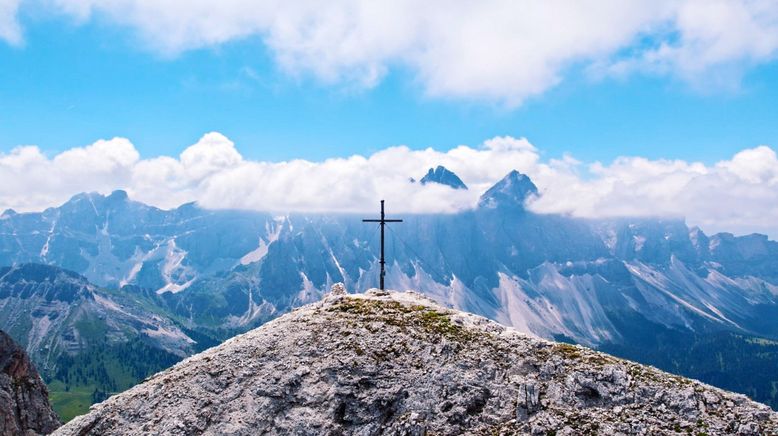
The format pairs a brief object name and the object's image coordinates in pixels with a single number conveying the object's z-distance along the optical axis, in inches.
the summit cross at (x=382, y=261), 1902.3
